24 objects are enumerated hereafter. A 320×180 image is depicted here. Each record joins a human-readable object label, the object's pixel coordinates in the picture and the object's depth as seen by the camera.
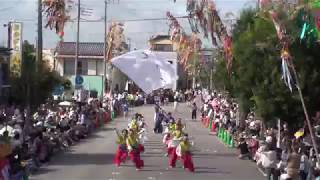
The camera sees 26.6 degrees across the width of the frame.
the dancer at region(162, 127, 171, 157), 25.05
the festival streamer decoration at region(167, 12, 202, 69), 28.48
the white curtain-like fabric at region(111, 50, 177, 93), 21.90
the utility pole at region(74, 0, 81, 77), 47.60
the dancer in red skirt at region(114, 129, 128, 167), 22.96
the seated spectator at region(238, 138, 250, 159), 26.39
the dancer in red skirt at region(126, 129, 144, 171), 22.41
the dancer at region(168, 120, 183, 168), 22.95
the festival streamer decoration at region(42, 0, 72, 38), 23.41
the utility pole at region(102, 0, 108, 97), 55.39
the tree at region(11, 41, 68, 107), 32.05
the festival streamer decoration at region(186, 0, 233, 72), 23.24
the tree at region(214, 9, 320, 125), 21.61
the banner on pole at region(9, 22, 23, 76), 37.94
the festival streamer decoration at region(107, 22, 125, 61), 40.47
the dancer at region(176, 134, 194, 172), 22.32
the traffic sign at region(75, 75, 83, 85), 44.36
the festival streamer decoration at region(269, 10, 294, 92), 16.79
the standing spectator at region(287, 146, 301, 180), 16.64
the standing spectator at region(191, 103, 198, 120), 49.70
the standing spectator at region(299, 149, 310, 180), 17.38
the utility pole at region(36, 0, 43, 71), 27.82
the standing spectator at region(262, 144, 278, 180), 18.88
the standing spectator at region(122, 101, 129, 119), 52.78
